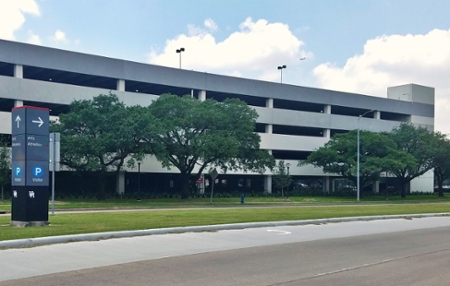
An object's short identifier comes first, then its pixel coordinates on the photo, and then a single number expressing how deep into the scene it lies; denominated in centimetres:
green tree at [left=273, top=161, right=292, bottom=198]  5922
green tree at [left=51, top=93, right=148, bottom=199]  4138
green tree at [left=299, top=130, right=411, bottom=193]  6000
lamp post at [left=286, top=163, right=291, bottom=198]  5953
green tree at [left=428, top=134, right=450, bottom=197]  6519
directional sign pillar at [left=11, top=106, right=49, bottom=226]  1702
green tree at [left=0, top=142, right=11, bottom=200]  4184
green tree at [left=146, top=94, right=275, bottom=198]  4441
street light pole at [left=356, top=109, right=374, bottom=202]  5716
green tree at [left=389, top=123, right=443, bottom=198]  6525
